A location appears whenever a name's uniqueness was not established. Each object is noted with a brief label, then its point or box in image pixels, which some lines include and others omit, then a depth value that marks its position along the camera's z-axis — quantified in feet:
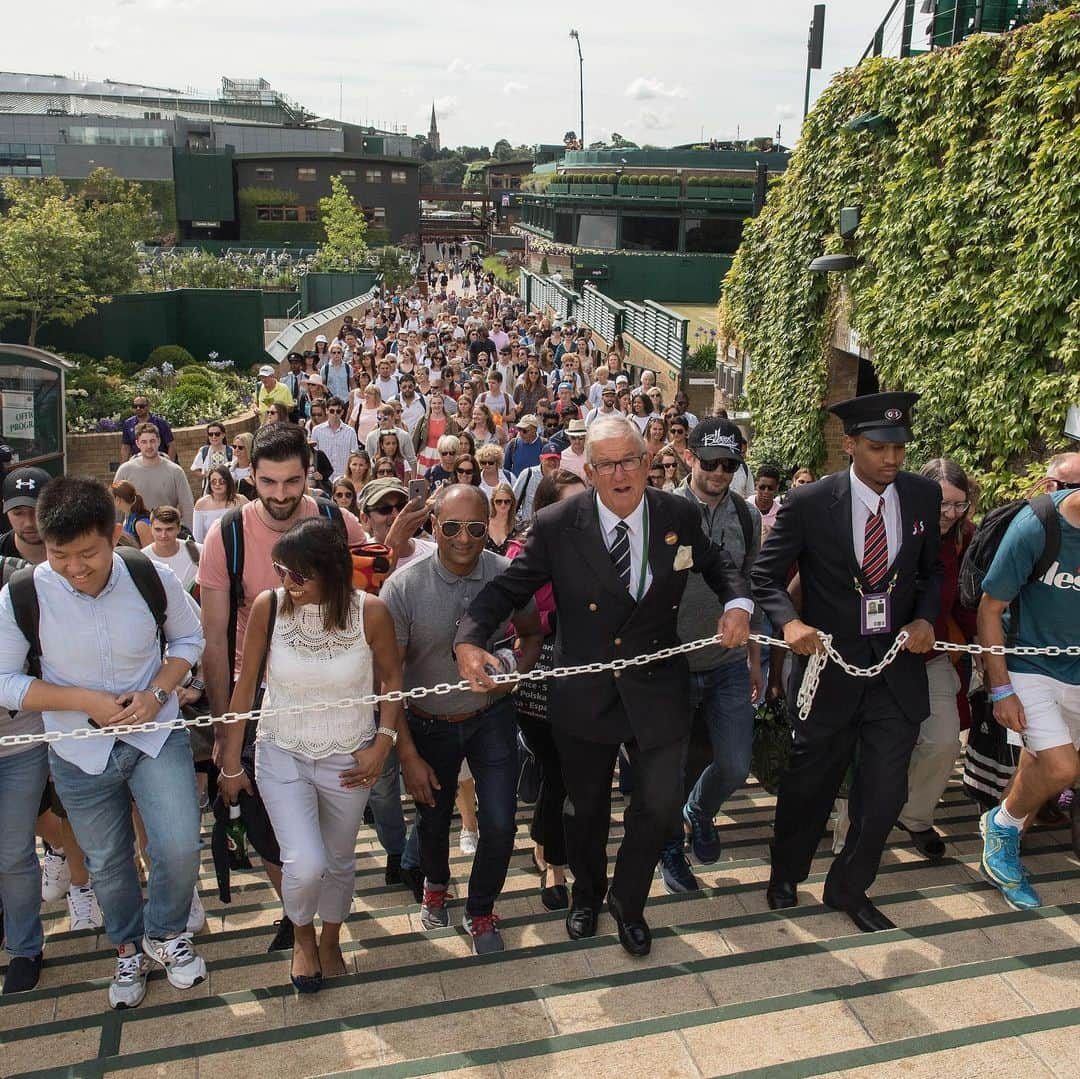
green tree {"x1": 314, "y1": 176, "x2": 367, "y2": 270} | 169.89
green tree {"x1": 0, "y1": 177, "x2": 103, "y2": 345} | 95.66
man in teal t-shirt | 13.15
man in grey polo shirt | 13.23
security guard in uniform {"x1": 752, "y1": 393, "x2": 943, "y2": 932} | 12.97
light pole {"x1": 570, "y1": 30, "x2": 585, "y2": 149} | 260.42
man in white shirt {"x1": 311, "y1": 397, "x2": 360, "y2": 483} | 36.09
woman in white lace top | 11.84
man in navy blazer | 12.46
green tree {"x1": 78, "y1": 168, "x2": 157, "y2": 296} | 106.22
